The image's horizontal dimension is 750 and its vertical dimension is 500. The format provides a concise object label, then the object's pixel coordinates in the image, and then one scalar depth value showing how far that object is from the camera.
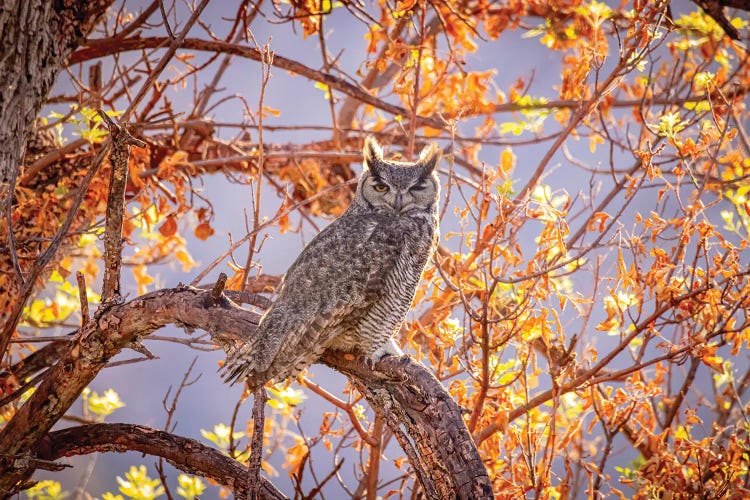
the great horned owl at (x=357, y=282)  13.66
